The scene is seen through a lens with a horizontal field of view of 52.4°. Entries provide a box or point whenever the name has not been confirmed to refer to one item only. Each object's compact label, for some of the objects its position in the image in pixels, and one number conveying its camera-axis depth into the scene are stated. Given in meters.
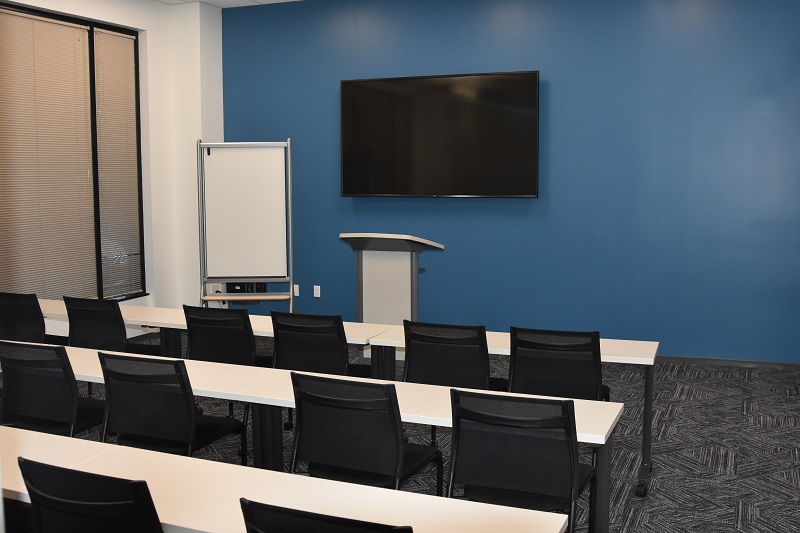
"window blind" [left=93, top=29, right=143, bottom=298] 7.89
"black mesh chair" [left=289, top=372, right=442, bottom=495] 3.12
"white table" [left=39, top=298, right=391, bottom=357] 4.85
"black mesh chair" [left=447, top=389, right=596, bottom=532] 2.92
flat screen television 7.46
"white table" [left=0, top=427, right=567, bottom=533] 2.23
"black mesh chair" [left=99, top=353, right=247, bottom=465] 3.48
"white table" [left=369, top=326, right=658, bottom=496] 4.20
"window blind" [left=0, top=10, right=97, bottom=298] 6.89
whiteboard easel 7.96
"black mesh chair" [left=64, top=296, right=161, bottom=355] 5.05
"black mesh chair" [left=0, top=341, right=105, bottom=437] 3.68
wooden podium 6.06
